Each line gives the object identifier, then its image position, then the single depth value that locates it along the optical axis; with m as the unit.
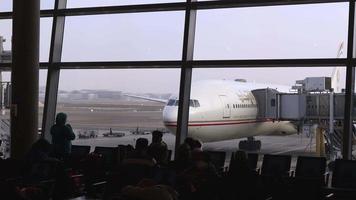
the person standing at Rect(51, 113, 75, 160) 7.60
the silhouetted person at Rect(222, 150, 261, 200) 4.54
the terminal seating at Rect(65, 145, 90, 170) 6.70
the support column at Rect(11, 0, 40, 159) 7.87
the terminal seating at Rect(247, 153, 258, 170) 6.84
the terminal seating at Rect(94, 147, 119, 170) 6.67
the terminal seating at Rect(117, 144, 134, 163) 6.56
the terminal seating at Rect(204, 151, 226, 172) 6.91
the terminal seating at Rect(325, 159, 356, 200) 6.05
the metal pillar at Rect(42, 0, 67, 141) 8.91
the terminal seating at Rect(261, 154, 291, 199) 4.64
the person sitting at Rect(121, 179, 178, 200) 3.60
